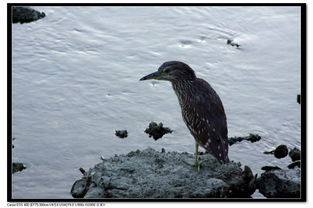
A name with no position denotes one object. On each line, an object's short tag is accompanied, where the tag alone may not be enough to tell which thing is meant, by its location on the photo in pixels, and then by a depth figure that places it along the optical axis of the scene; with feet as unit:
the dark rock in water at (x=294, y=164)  60.41
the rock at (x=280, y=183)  55.57
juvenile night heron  55.83
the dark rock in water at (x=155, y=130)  65.82
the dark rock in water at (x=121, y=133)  65.46
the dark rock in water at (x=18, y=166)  58.90
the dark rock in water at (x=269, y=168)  61.00
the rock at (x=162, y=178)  54.60
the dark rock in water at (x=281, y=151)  62.89
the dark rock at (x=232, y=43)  78.09
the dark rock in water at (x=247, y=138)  65.00
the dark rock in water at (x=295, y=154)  61.16
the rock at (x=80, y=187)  56.24
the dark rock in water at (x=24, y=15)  81.00
